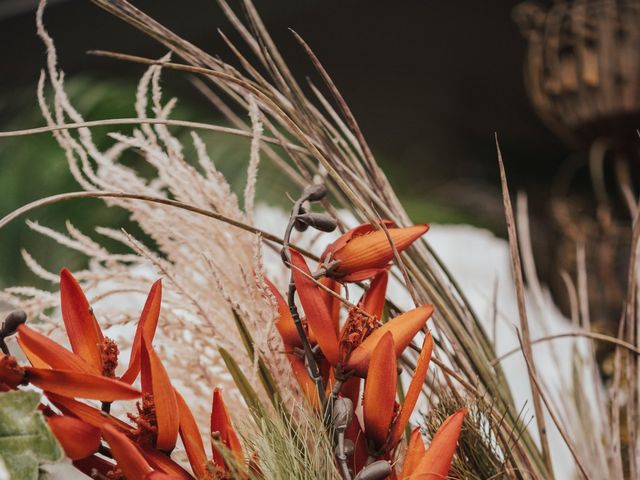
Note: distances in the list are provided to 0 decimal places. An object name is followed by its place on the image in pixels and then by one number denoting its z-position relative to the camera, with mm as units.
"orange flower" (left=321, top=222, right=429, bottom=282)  1136
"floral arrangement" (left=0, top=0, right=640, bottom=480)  1083
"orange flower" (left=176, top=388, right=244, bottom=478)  1110
